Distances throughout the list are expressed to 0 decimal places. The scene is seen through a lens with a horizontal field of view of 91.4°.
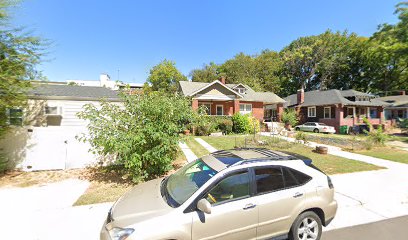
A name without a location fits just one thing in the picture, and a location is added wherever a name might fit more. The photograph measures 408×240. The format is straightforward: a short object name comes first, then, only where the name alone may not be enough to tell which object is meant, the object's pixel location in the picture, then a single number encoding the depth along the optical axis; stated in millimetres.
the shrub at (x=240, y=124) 21469
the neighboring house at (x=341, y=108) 25688
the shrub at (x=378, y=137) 13203
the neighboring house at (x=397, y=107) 30538
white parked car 23891
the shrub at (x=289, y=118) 26748
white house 7555
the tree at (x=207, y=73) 45156
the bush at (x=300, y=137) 14166
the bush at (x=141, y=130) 6090
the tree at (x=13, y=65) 6594
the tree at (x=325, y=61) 39875
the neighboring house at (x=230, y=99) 23734
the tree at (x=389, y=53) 23062
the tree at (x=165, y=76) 40500
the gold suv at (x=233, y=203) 2721
